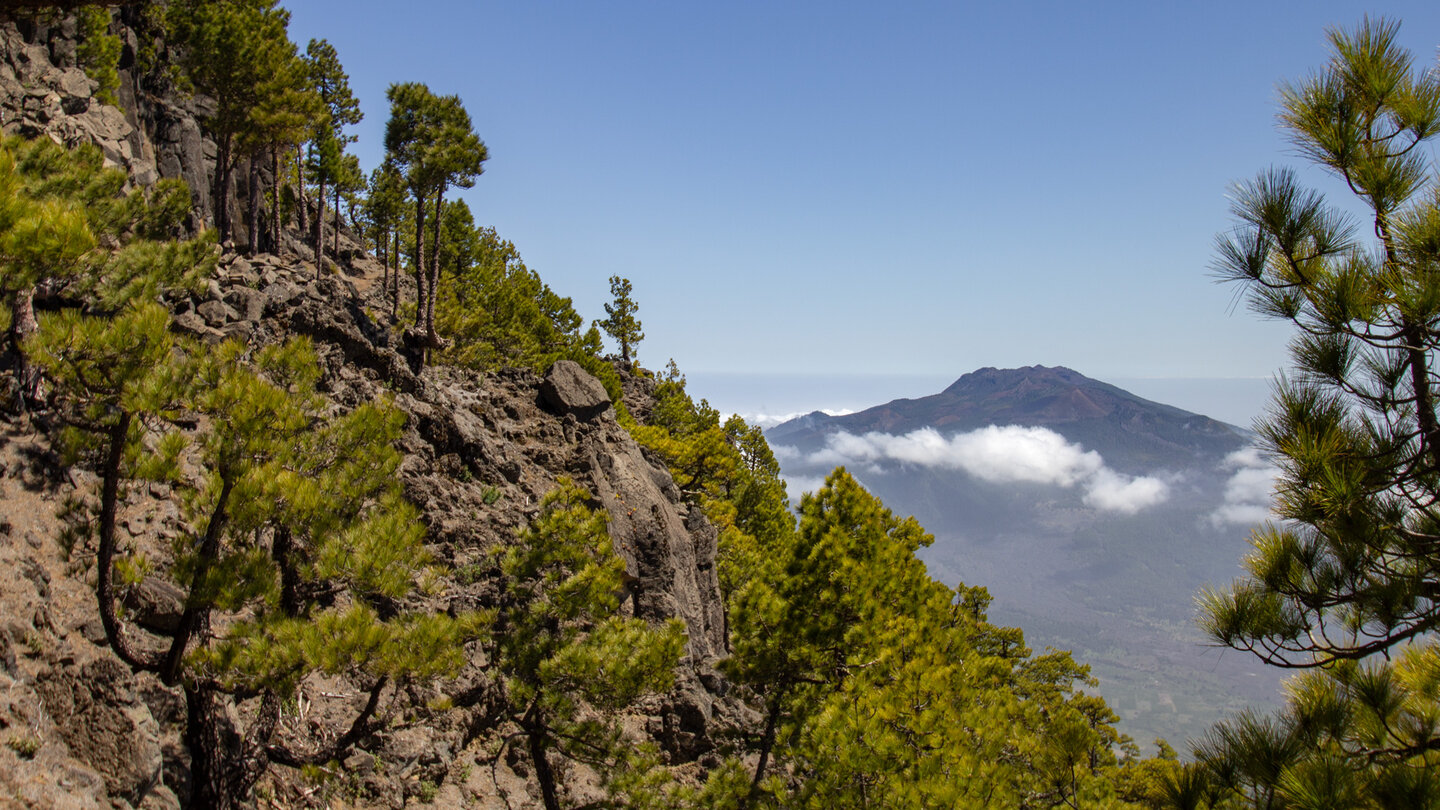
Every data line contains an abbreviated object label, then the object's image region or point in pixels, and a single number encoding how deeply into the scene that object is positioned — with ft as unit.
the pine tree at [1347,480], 16.76
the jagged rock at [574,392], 74.59
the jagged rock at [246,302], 52.60
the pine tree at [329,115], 127.13
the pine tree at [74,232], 19.49
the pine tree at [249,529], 21.45
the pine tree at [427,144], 78.79
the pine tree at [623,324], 175.42
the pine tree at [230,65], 85.30
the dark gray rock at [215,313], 49.90
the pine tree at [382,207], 142.61
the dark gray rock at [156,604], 26.81
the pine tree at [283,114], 89.25
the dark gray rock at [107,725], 22.15
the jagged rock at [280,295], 55.67
